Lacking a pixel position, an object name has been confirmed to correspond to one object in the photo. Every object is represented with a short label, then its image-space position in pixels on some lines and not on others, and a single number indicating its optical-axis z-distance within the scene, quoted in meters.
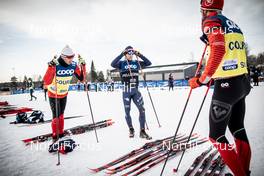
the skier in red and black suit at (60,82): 4.48
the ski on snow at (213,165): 2.91
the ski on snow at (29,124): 7.75
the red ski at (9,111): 11.52
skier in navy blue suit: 5.28
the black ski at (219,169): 2.90
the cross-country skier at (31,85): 18.42
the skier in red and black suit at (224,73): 2.19
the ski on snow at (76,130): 5.14
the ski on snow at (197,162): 3.00
